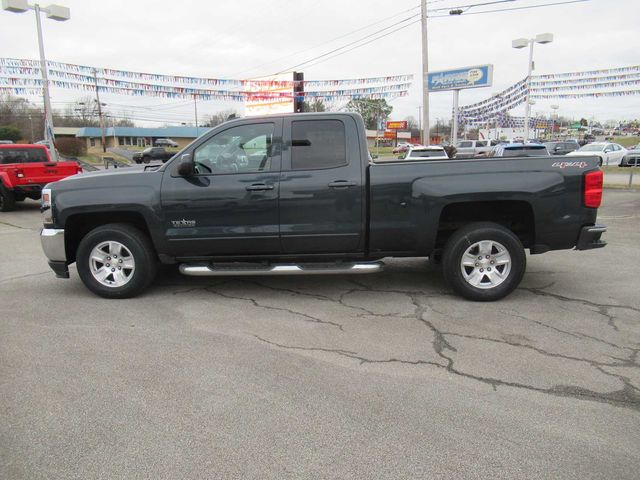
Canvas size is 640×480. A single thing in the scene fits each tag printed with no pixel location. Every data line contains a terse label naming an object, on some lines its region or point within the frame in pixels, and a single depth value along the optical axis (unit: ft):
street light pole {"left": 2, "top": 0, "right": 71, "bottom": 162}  55.62
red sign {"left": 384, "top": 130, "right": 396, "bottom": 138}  271.90
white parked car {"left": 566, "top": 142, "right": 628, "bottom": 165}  98.57
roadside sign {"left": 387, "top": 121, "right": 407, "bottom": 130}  318.04
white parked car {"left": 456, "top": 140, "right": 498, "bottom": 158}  127.44
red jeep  44.37
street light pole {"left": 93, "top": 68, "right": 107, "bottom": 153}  61.31
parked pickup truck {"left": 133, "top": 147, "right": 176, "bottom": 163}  119.03
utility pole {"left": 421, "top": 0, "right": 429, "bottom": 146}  70.23
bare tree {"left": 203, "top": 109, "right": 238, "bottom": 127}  282.64
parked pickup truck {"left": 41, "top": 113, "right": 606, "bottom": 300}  16.72
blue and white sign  94.89
